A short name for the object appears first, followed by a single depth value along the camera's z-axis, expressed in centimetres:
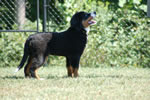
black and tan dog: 1154
